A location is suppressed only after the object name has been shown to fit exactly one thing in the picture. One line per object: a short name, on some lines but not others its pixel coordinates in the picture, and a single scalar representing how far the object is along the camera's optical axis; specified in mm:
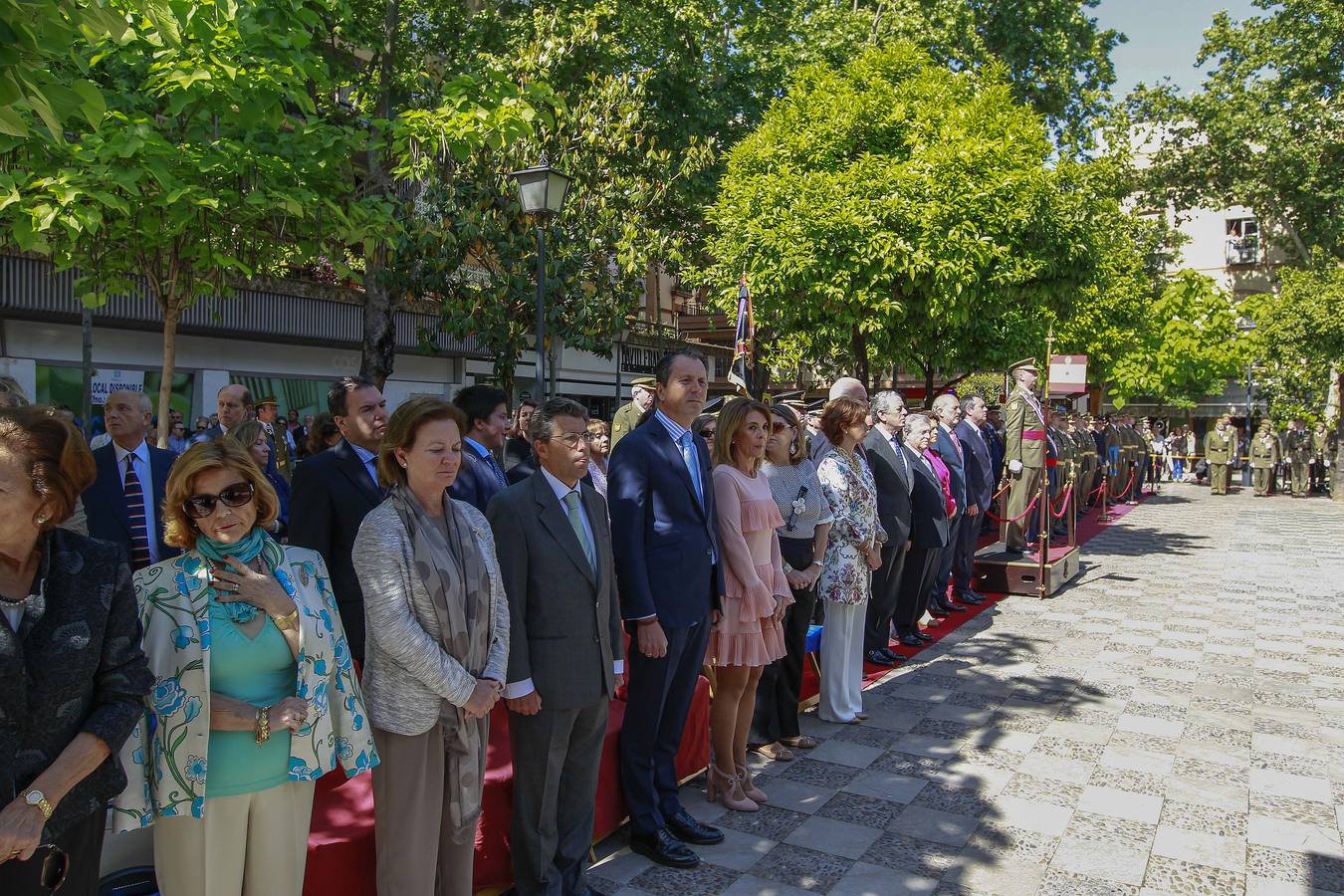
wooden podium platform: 10133
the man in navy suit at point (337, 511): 3906
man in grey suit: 3387
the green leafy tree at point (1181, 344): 31234
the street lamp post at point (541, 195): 8648
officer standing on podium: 11398
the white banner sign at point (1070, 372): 18109
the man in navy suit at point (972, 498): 9633
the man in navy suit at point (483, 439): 4887
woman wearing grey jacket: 2943
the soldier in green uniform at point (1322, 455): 25875
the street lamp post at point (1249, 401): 29797
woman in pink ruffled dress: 4477
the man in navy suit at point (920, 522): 7727
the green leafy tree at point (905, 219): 11594
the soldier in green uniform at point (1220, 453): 24938
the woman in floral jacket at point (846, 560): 5703
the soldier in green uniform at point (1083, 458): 17281
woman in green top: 2504
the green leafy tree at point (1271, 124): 27094
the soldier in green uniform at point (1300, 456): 25172
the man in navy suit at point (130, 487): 4520
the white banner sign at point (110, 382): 15055
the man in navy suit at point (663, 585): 3945
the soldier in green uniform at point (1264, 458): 24891
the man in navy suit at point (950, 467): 8797
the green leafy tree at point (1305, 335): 23938
